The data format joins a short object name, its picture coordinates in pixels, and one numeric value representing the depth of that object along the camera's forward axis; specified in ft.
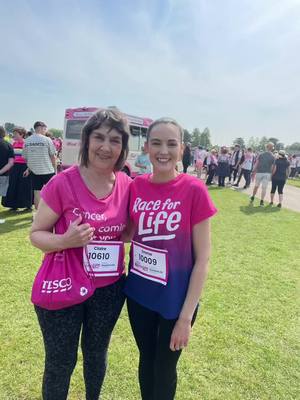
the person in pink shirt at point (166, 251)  5.34
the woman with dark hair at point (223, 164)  48.43
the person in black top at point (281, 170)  35.06
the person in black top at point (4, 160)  20.90
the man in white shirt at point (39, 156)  21.21
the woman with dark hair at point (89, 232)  5.33
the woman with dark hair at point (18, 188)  24.40
